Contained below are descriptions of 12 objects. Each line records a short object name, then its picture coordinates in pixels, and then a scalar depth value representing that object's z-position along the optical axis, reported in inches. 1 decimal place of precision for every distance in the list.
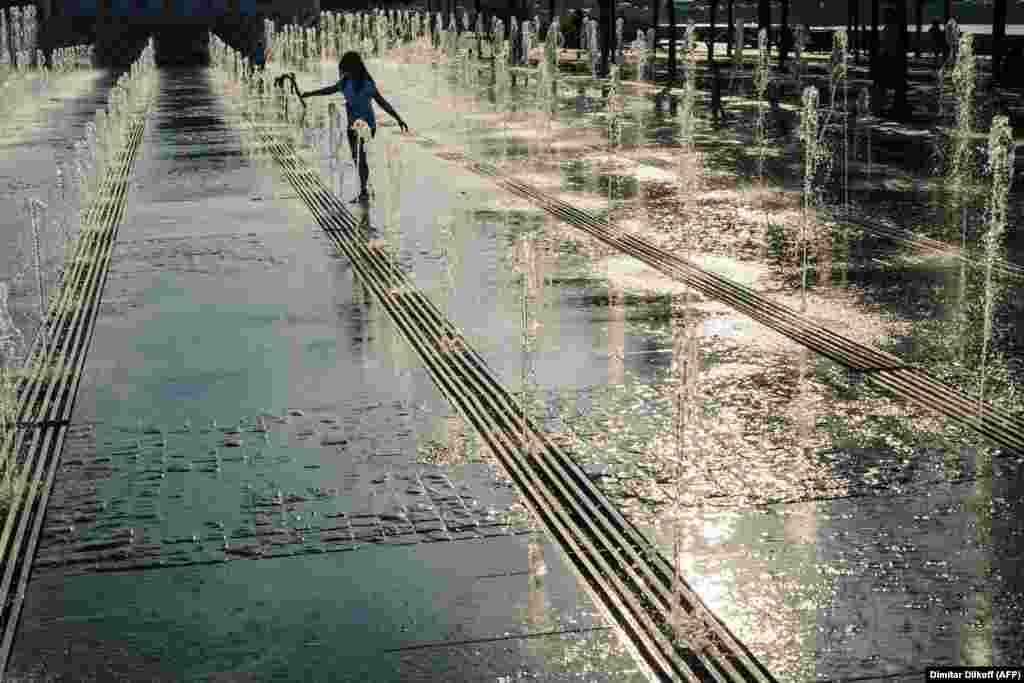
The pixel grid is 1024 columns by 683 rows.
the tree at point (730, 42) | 2072.7
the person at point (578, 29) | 2508.6
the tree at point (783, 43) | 1756.6
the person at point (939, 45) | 1799.0
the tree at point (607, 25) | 1813.5
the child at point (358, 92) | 672.4
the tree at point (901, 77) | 1055.0
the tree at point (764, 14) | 1908.3
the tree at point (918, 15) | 1875.0
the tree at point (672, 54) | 1530.1
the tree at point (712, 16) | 1755.0
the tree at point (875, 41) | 1331.0
